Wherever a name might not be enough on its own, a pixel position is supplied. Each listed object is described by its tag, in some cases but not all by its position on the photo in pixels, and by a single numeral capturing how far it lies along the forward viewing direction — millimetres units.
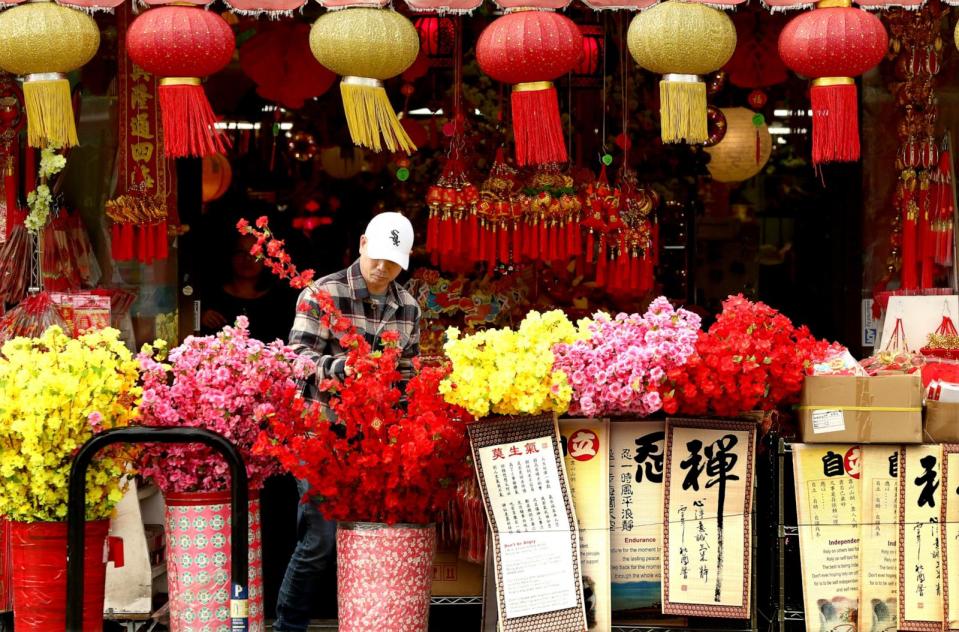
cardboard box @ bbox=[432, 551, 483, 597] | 11195
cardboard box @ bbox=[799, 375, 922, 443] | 9086
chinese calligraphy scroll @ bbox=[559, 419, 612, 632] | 8937
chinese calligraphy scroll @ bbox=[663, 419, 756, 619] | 9039
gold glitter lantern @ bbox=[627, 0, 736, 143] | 10195
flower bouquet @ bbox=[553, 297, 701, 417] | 8680
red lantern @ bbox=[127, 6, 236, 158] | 10195
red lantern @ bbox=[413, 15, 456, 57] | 14852
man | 9828
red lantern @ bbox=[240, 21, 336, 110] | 14898
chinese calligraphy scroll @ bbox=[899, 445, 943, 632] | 9086
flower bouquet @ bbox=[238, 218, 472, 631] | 8750
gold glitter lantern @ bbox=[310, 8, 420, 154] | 10164
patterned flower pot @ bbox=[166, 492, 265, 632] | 8836
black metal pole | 8031
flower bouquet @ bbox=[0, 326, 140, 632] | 8570
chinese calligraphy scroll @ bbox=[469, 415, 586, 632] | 8820
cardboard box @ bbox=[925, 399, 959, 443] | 9211
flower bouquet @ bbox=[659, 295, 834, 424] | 8695
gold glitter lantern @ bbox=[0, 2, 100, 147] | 10211
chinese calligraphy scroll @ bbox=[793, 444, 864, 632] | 9148
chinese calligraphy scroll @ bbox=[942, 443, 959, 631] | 9055
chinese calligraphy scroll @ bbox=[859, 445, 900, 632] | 9156
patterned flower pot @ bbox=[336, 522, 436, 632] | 8859
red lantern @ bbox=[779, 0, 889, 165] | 10242
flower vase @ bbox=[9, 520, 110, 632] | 8812
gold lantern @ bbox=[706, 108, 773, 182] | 16250
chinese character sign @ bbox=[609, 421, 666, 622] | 9133
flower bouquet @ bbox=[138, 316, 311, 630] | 8844
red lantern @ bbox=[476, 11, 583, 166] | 10336
